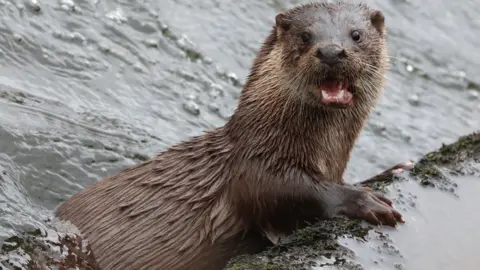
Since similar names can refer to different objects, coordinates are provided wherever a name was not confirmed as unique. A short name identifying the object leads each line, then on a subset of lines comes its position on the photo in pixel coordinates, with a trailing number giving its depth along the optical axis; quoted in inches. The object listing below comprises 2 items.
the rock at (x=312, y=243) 247.1
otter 292.2
